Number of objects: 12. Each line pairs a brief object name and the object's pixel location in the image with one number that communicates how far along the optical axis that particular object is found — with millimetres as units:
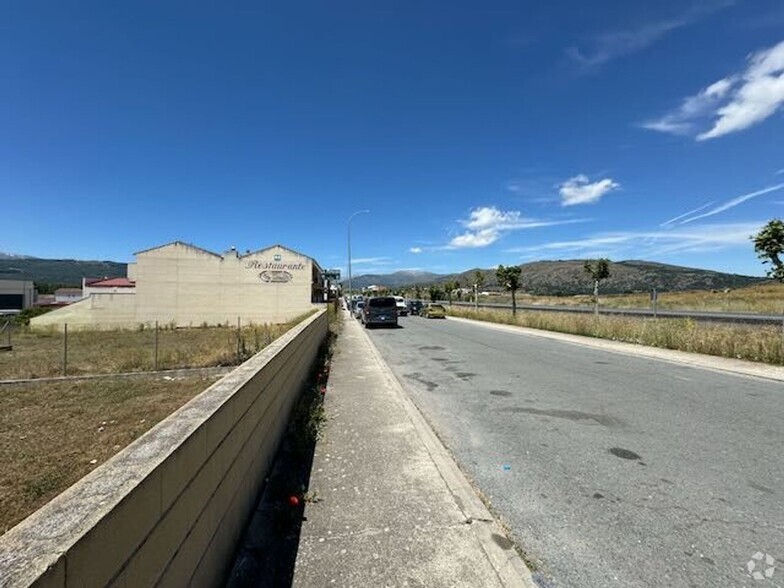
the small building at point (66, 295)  105688
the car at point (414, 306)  52456
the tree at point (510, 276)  38219
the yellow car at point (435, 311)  43034
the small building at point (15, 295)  96625
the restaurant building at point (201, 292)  43562
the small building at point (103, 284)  76300
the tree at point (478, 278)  54094
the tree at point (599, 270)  33862
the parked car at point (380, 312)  29953
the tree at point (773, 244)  13523
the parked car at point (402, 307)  50225
